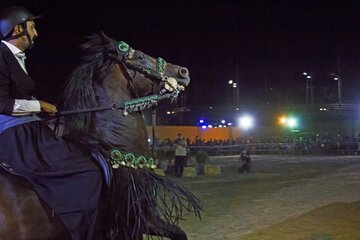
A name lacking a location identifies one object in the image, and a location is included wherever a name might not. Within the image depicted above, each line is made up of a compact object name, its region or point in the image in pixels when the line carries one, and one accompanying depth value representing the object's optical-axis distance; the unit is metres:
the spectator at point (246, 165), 23.16
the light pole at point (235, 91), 60.89
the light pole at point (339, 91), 50.91
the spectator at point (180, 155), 20.91
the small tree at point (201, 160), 22.94
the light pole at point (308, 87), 63.38
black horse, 4.04
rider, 3.66
